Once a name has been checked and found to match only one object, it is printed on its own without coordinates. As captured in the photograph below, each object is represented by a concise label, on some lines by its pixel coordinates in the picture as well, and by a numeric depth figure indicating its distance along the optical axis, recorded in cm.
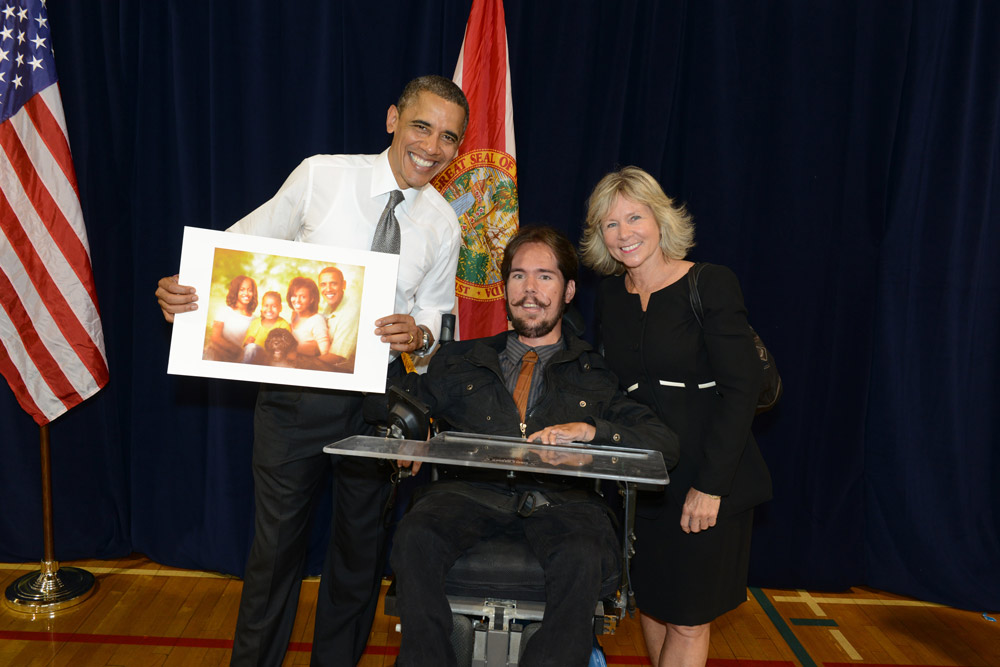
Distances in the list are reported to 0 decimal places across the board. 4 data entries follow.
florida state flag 343
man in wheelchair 197
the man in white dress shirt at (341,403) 257
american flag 317
